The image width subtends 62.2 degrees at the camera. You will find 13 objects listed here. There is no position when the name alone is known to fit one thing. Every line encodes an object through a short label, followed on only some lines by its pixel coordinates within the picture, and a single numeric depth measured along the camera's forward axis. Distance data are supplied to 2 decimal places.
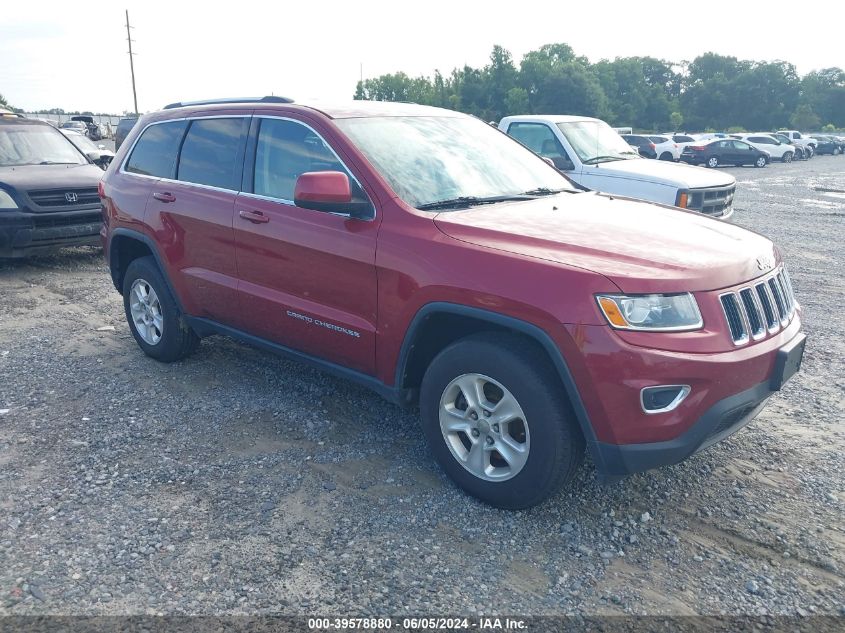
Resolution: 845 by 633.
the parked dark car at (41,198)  8.16
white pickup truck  8.52
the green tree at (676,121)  85.62
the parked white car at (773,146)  37.53
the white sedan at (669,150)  33.34
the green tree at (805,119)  80.88
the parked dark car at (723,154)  33.12
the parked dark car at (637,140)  31.25
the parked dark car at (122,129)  25.35
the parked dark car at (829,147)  46.22
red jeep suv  2.89
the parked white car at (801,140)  42.19
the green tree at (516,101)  85.50
